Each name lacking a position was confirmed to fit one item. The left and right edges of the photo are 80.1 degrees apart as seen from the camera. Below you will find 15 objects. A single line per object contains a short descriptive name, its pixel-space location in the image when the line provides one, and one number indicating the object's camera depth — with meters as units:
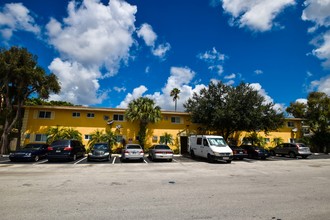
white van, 15.74
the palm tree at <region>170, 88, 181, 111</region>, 51.53
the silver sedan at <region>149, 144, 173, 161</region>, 16.41
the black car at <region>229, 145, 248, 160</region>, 18.98
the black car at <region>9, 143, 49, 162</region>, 14.88
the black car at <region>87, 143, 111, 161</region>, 15.77
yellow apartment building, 23.20
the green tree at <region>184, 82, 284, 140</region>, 22.53
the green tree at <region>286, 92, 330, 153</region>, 28.54
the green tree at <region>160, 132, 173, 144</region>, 25.12
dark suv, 15.14
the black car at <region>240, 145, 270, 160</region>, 19.58
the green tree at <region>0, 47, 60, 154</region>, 19.59
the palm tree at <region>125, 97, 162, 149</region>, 23.47
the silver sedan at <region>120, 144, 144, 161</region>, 15.71
